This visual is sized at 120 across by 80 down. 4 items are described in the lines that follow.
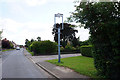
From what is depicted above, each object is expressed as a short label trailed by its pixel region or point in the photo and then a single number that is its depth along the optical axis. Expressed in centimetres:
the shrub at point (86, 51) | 1318
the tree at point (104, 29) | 370
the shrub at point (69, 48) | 2345
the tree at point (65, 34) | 3409
